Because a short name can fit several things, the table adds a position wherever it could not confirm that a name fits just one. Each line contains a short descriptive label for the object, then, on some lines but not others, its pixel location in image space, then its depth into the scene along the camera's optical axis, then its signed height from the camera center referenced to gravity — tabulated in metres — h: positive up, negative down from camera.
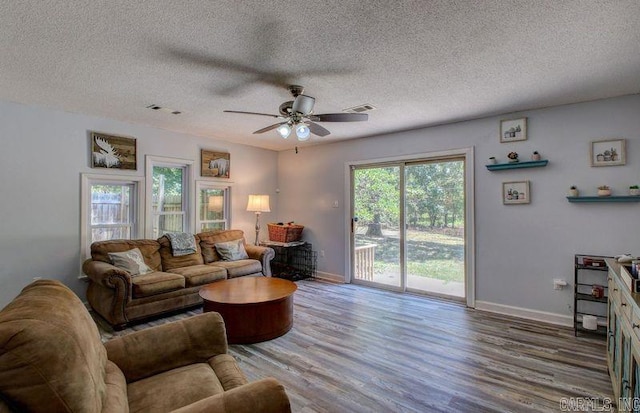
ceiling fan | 2.88 +0.88
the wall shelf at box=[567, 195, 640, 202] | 3.16 +0.11
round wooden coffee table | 3.13 -1.02
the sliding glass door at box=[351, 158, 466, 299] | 4.44 -0.26
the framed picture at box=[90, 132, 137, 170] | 4.12 +0.78
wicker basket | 5.75 -0.42
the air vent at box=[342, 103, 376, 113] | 3.62 +1.18
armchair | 0.96 -0.70
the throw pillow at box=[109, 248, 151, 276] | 3.82 -0.64
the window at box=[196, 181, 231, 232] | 5.29 +0.05
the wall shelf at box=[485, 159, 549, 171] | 3.62 +0.52
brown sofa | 3.42 -0.83
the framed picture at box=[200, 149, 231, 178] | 5.25 +0.77
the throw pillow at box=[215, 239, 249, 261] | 4.86 -0.65
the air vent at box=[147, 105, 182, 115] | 3.69 +1.19
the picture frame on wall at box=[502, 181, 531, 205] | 3.77 +0.19
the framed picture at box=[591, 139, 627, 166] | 3.25 +0.58
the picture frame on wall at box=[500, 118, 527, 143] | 3.77 +0.96
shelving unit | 3.22 -0.87
